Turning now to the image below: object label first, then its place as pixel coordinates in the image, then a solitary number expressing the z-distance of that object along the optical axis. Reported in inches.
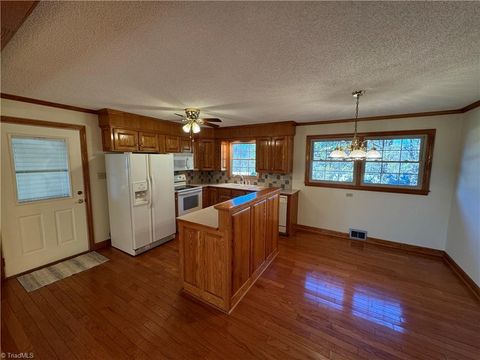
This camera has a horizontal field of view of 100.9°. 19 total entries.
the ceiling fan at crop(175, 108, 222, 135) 112.1
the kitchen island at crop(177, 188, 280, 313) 80.0
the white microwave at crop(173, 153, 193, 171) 168.7
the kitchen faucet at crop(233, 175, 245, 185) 198.7
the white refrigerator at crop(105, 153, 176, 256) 124.4
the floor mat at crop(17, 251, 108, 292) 99.8
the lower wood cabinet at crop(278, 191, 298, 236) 154.6
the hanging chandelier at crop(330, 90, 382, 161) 85.8
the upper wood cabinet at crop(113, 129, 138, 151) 128.7
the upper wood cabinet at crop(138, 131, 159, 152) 142.5
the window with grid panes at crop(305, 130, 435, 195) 132.0
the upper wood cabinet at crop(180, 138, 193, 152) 176.1
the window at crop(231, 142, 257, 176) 195.5
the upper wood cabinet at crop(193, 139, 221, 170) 193.0
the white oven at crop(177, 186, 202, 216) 161.1
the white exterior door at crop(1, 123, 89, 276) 100.4
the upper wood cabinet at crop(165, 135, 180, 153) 162.4
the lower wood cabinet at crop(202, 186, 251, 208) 179.1
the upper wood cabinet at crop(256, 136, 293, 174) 164.2
